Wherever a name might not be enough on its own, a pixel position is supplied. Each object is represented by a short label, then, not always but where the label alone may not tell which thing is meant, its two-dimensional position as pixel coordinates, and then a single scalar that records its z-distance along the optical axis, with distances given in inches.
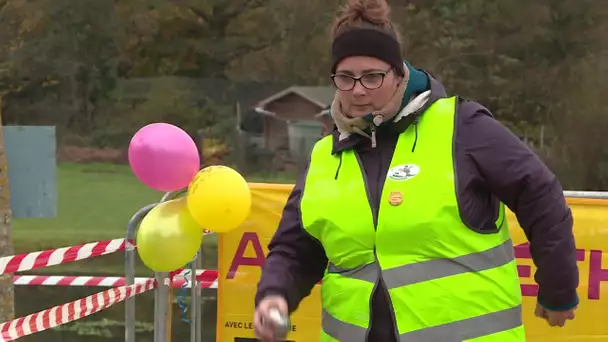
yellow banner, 309.7
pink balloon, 292.4
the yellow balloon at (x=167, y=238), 291.1
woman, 152.1
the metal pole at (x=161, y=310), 322.0
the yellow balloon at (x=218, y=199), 289.7
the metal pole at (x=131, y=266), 315.3
